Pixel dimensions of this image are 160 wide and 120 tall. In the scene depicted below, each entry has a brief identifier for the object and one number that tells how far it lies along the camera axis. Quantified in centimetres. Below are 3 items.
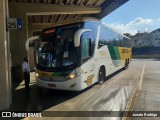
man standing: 590
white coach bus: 509
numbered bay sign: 464
